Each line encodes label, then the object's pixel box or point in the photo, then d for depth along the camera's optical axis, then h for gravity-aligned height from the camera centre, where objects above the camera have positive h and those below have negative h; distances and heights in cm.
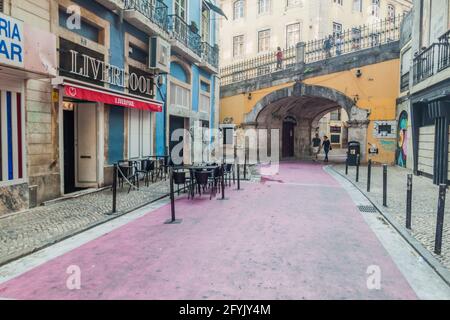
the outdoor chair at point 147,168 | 1139 -72
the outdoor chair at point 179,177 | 916 -79
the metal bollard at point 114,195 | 753 -104
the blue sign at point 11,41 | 623 +179
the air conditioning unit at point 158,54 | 1312 +328
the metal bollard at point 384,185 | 844 -90
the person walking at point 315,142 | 2659 +30
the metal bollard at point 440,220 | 509 -102
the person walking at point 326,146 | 2260 +2
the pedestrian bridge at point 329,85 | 1894 +347
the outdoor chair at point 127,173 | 1053 -83
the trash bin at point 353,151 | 1841 -23
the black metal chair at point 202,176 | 934 -78
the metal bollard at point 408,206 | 653 -105
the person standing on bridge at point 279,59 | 2204 +523
